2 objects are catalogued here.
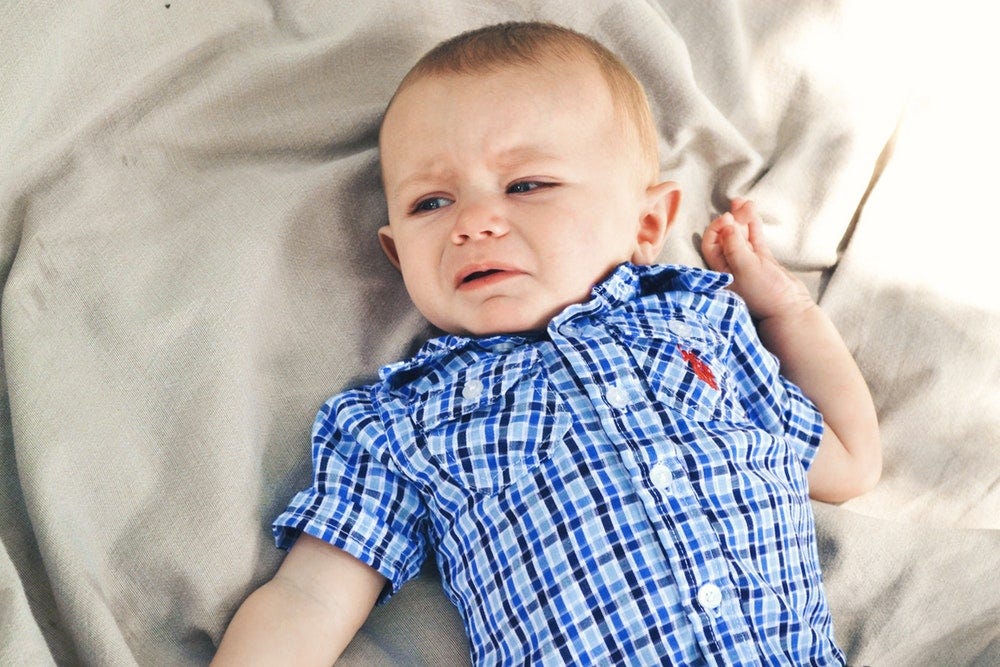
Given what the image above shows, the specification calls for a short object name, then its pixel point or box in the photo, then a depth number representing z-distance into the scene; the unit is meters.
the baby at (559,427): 1.03
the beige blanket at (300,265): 1.06
